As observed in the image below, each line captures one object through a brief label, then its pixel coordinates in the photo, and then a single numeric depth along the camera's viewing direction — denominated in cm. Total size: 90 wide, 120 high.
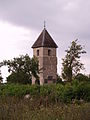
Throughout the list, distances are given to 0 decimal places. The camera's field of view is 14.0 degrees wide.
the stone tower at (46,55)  9162
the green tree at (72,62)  6062
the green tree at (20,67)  6950
